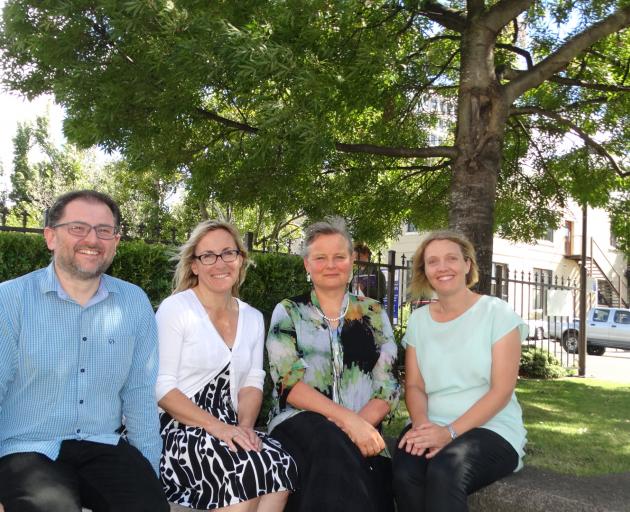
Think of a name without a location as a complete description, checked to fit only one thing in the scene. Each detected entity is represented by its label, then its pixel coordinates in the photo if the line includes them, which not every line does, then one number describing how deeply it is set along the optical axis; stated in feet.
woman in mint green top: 9.91
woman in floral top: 9.79
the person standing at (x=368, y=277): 27.94
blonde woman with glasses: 9.59
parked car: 75.31
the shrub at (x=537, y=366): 35.68
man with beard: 8.45
